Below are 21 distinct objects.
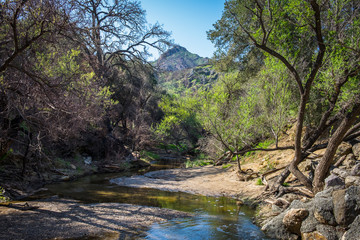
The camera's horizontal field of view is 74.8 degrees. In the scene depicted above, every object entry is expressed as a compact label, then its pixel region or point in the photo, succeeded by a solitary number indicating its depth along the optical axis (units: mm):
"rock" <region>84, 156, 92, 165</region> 18747
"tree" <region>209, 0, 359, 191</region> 7082
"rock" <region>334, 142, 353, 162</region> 10094
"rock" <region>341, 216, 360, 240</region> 4968
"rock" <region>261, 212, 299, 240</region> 6559
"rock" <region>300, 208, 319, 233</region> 6000
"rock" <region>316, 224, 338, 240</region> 5508
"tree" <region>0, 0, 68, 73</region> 5164
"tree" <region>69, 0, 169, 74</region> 19547
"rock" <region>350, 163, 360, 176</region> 7070
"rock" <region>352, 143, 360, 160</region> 9595
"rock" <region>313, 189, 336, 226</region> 5727
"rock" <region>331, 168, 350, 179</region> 7556
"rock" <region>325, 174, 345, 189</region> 7023
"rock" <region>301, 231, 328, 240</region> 5676
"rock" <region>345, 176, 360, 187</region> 6523
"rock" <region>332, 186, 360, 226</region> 5355
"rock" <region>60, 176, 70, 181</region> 13997
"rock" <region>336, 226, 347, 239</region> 5417
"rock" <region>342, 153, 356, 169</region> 9242
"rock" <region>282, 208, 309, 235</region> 6371
